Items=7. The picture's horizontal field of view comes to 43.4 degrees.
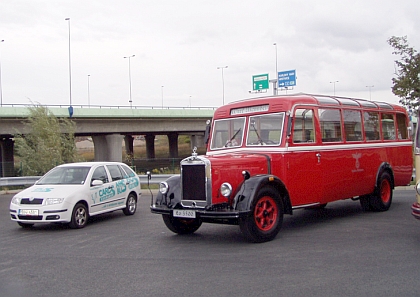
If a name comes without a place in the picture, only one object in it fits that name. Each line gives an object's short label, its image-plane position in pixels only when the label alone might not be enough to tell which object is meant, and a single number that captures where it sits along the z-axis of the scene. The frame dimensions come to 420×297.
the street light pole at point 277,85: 43.16
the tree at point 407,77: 26.34
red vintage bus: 9.26
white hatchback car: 11.80
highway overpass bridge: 36.91
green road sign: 45.95
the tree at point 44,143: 25.89
